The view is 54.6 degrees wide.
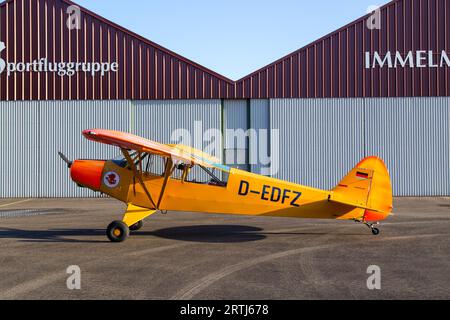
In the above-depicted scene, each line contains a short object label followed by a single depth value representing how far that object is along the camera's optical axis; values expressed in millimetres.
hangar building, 25734
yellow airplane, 11320
